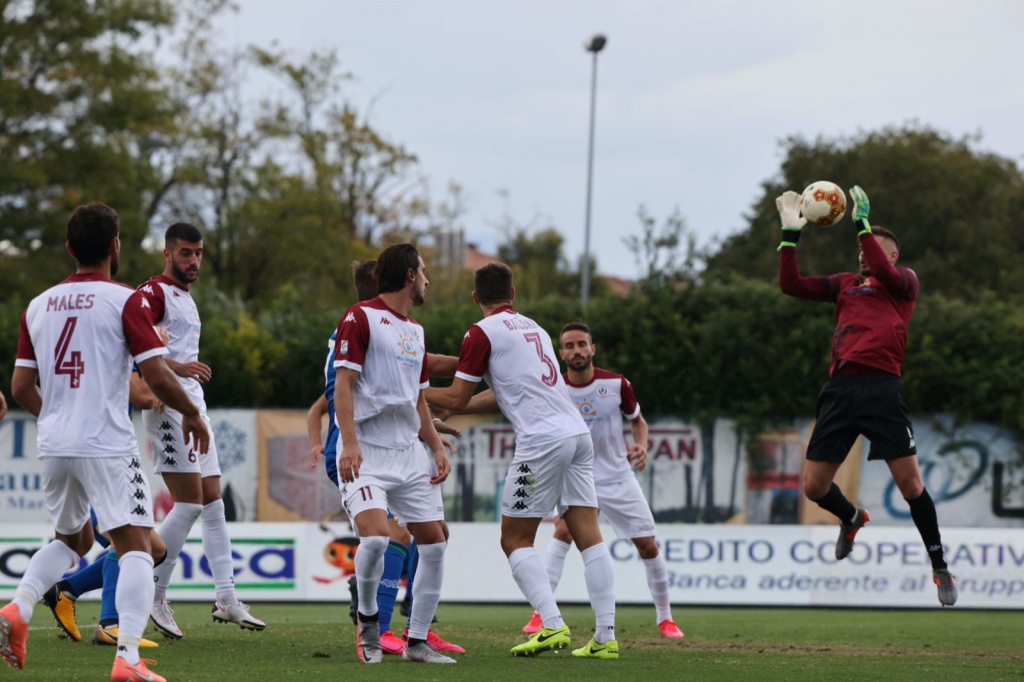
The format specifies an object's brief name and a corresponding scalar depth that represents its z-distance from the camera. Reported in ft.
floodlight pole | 184.22
